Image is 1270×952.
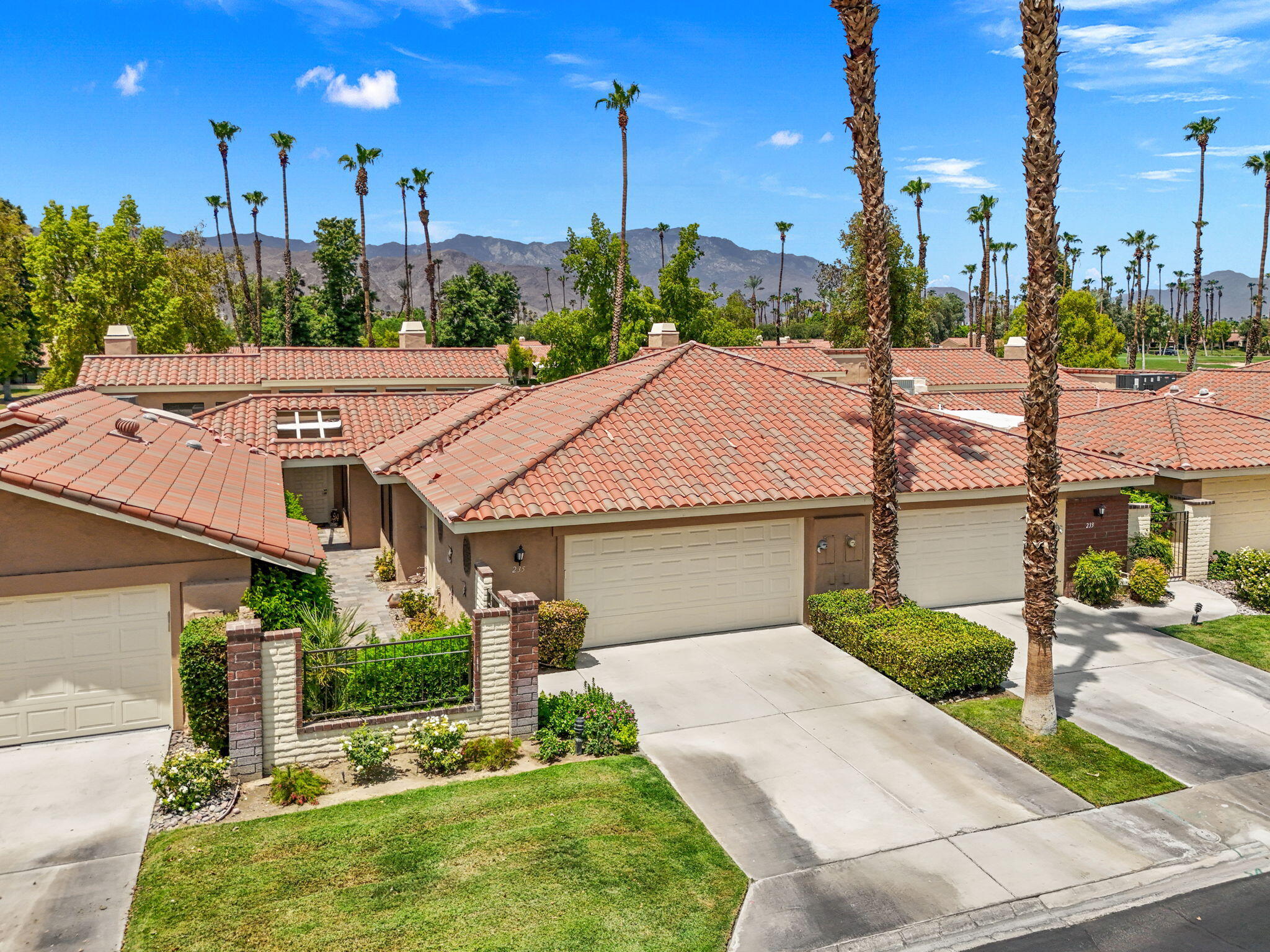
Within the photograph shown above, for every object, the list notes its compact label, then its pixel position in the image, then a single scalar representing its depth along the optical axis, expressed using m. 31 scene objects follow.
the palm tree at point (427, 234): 69.19
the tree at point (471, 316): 81.19
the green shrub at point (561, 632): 14.98
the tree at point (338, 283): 72.25
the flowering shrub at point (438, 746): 11.26
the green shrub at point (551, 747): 11.62
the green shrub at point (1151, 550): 20.09
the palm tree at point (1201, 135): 54.91
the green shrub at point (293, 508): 19.06
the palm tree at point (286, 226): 60.94
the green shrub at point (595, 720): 11.94
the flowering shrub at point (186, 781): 10.09
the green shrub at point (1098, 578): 18.52
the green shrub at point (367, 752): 10.97
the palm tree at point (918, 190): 75.12
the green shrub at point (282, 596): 12.06
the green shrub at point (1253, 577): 18.95
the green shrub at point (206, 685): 10.67
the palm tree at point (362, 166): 58.78
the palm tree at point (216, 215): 65.43
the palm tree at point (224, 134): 61.06
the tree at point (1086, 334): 58.62
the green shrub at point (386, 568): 22.38
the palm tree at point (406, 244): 76.25
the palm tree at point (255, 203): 70.99
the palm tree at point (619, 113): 46.22
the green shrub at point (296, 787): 10.41
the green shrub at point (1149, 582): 18.86
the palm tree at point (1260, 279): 56.69
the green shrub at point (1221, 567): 20.66
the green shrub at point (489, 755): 11.43
